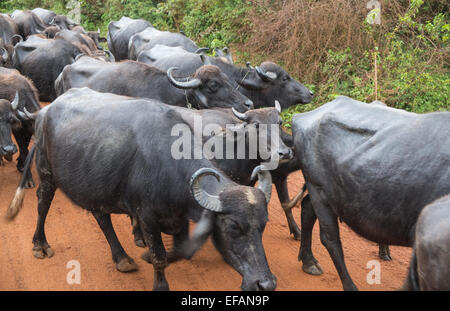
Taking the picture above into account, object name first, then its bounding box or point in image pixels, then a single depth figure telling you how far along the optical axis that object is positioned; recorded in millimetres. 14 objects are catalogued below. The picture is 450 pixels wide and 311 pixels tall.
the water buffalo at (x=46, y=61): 12086
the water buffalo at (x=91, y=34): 16388
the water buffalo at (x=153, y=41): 12922
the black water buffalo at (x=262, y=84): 9625
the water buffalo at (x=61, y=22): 18516
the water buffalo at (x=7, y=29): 15977
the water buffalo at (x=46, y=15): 20553
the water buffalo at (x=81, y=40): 13066
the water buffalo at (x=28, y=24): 17391
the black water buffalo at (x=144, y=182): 4547
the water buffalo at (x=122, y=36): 15508
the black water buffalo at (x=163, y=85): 8188
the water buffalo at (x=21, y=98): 8938
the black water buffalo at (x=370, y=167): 4469
